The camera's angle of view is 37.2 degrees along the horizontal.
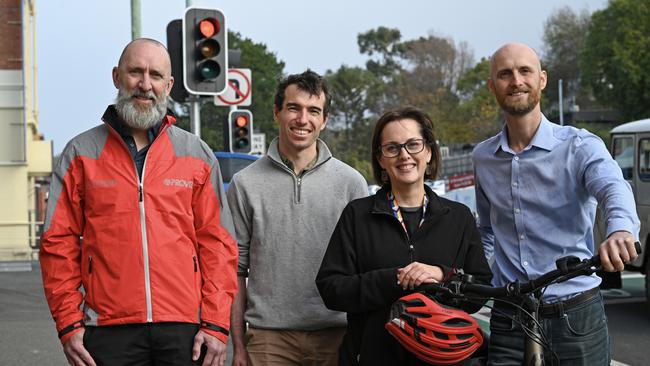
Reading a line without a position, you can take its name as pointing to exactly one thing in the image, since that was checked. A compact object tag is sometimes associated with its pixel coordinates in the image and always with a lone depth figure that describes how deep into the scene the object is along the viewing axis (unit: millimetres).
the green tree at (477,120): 67000
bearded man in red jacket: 3754
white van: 11373
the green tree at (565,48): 86438
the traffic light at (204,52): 10961
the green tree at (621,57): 62406
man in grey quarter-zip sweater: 4332
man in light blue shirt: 3805
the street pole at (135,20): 13500
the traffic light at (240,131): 17359
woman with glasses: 3668
